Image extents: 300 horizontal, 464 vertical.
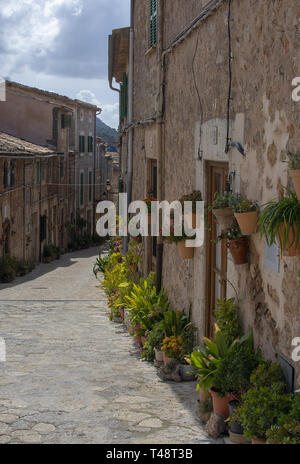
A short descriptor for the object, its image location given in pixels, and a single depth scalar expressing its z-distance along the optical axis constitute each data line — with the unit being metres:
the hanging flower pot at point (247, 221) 4.56
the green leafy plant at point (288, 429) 3.47
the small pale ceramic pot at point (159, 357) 6.86
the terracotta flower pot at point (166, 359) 6.38
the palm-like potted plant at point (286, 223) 3.59
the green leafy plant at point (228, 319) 5.06
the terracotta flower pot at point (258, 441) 3.84
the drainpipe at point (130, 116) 12.19
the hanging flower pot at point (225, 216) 4.92
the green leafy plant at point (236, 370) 4.38
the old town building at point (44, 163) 22.62
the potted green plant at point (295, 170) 3.53
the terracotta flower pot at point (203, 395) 4.95
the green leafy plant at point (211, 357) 4.59
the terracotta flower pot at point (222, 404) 4.57
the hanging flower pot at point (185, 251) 6.85
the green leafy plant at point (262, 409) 3.76
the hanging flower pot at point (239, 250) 4.81
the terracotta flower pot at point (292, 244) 3.60
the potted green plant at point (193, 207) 6.48
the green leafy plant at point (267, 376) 4.05
